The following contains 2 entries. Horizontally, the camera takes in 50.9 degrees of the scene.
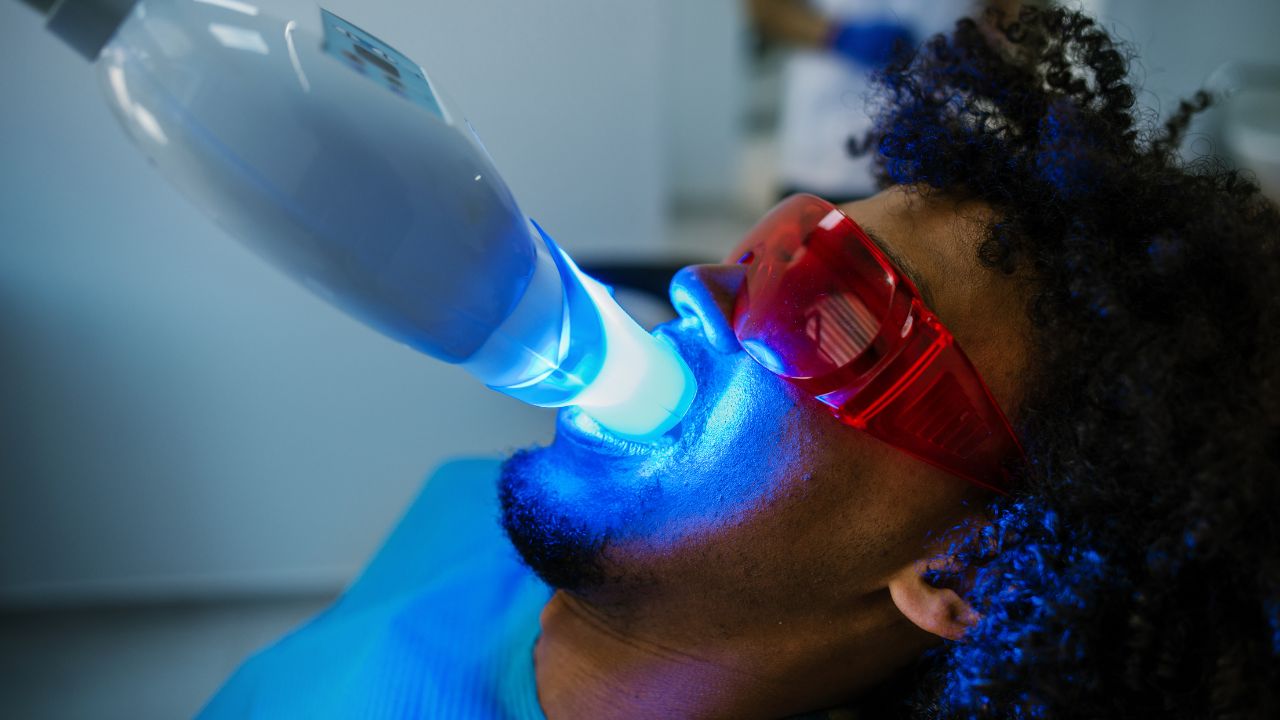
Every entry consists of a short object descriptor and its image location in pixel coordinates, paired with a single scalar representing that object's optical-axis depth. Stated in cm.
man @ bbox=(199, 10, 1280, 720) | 37
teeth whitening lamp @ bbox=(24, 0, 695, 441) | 29
